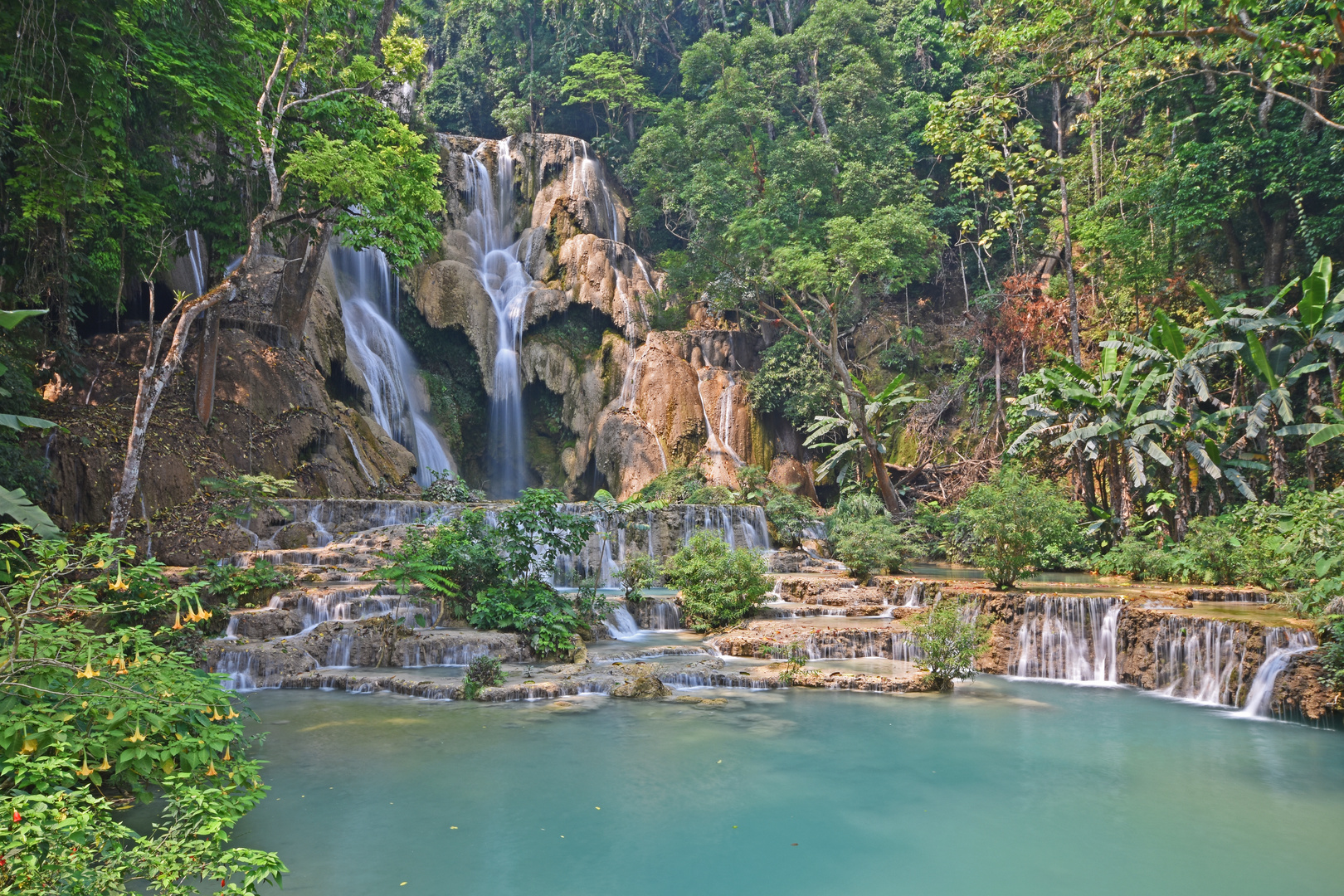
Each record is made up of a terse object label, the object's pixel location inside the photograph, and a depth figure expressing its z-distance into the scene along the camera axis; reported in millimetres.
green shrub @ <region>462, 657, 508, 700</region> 8648
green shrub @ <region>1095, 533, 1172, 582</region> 13117
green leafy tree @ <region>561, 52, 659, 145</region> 28547
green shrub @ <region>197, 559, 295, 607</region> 10695
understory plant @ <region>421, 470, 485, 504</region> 18359
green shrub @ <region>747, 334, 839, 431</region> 23969
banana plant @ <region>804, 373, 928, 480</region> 21000
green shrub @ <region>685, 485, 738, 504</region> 20875
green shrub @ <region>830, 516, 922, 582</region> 14219
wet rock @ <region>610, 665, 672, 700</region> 8727
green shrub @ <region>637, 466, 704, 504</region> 21469
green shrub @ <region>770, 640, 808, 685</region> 9414
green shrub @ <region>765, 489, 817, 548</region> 19375
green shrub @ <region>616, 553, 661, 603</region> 12906
